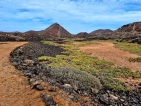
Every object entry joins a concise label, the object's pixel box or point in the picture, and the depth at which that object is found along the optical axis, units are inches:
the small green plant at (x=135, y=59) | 366.9
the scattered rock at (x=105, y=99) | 176.8
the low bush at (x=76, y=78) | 192.5
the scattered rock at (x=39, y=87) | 174.5
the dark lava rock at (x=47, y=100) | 154.6
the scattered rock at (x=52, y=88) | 173.4
